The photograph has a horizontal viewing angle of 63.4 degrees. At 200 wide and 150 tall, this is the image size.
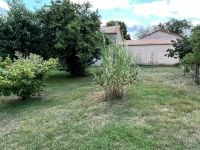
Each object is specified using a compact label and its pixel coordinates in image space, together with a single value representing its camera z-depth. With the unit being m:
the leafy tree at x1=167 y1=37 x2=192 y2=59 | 9.12
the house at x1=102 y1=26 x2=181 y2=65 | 13.40
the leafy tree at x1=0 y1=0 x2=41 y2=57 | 7.65
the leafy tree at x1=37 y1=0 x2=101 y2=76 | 7.57
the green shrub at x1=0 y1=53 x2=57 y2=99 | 4.68
